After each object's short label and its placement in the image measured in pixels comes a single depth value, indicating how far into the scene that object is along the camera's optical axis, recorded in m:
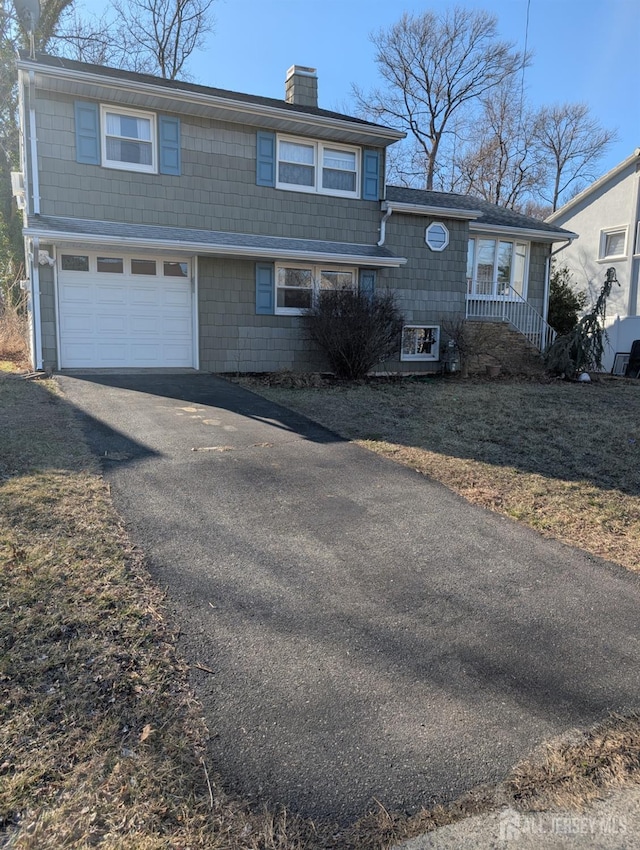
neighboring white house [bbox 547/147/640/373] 19.83
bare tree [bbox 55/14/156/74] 21.95
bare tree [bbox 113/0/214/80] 25.33
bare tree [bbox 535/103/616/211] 35.75
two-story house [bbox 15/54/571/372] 11.04
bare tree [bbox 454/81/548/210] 32.72
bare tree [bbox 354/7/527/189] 30.98
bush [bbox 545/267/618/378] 13.95
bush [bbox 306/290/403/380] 11.84
